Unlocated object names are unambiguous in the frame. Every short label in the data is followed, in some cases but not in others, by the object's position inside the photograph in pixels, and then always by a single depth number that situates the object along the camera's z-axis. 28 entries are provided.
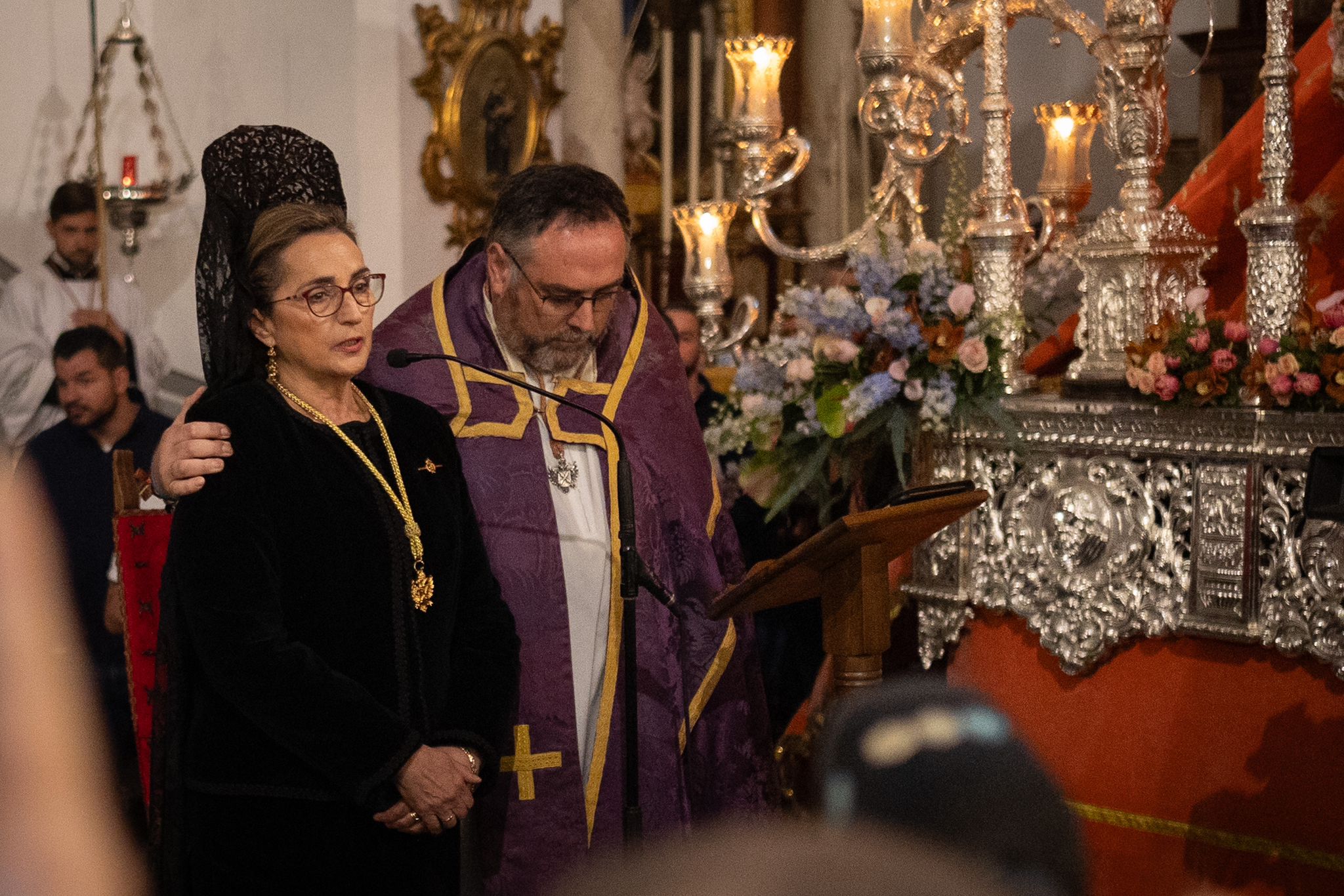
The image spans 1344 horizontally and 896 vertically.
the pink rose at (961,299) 4.05
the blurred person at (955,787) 1.16
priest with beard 3.22
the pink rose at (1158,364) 3.72
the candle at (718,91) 9.98
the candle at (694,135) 9.85
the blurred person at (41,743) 1.07
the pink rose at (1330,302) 3.55
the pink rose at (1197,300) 3.84
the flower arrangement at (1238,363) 3.50
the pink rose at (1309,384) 3.48
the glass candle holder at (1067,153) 5.26
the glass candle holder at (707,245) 5.89
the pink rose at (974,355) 4.02
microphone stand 2.89
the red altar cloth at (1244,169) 4.38
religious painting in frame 6.73
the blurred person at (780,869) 0.89
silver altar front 3.60
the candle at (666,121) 10.02
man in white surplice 5.52
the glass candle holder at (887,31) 4.24
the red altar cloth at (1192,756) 3.65
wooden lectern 2.87
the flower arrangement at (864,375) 4.06
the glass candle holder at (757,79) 4.86
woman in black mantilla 2.60
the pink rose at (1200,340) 3.68
